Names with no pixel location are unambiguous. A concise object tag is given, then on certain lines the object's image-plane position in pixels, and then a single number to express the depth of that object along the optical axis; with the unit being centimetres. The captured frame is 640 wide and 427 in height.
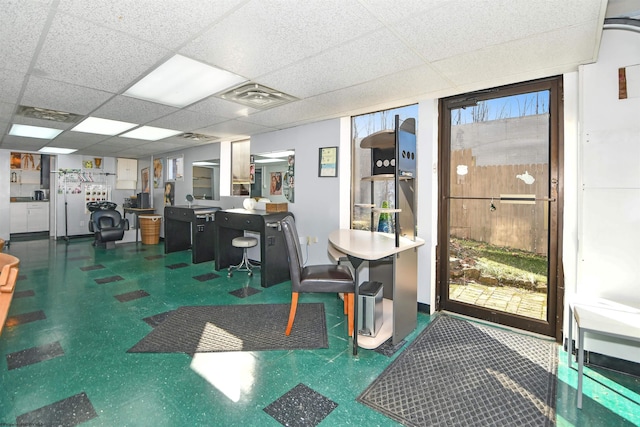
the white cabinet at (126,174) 869
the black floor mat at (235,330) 256
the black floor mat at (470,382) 178
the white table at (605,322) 177
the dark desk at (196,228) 547
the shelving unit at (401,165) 263
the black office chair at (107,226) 668
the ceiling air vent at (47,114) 368
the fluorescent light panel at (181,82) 253
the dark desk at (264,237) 419
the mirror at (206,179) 616
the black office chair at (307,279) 261
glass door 279
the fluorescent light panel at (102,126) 433
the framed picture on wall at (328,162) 411
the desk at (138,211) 746
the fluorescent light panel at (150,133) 482
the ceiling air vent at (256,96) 301
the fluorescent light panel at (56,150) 691
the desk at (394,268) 238
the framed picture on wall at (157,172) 775
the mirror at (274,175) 476
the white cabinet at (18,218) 797
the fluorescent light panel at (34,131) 466
